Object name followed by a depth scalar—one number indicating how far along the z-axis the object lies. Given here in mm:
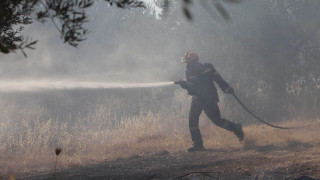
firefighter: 17609
